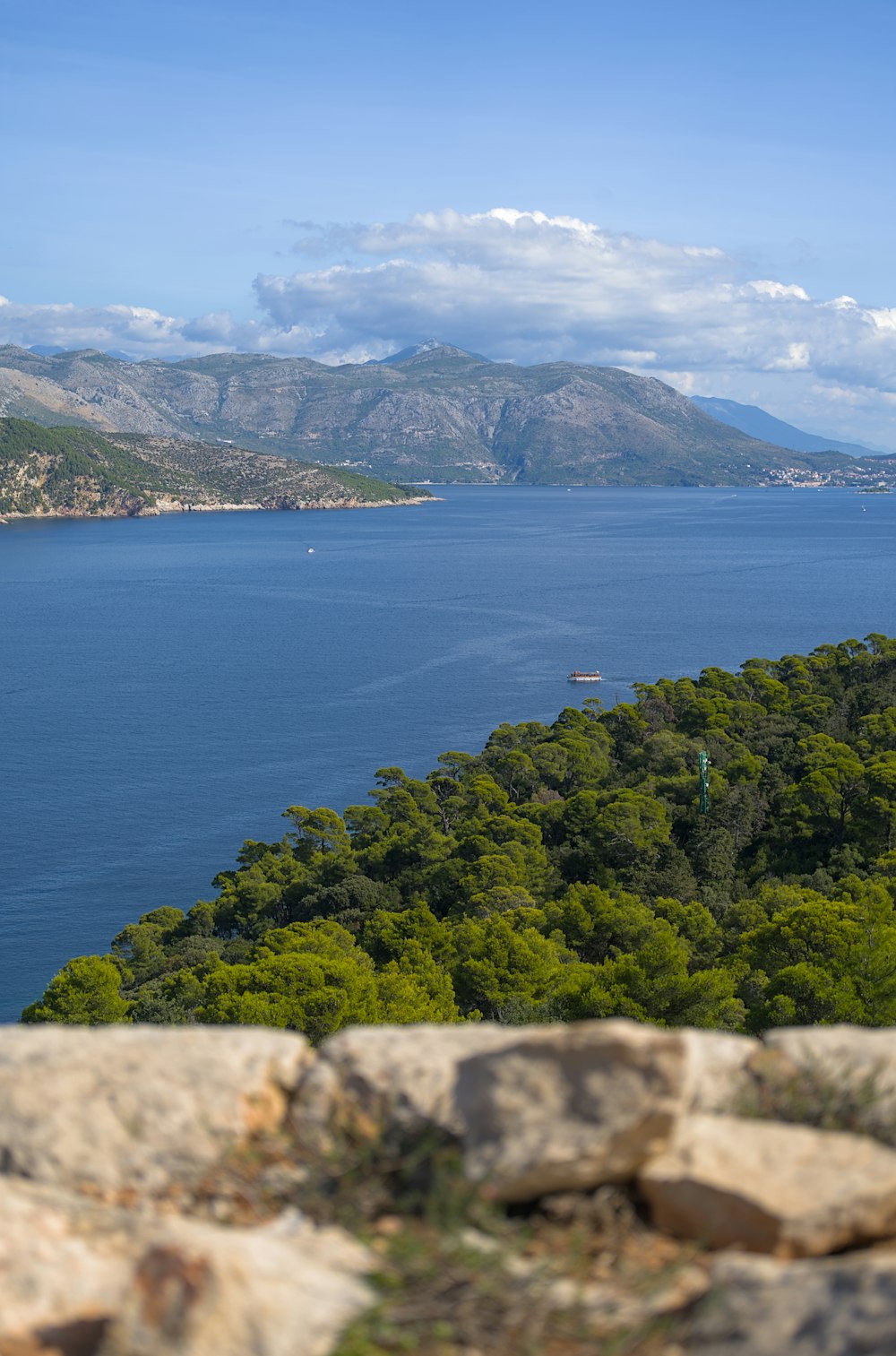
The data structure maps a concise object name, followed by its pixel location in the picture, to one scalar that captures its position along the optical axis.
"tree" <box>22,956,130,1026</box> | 33.56
